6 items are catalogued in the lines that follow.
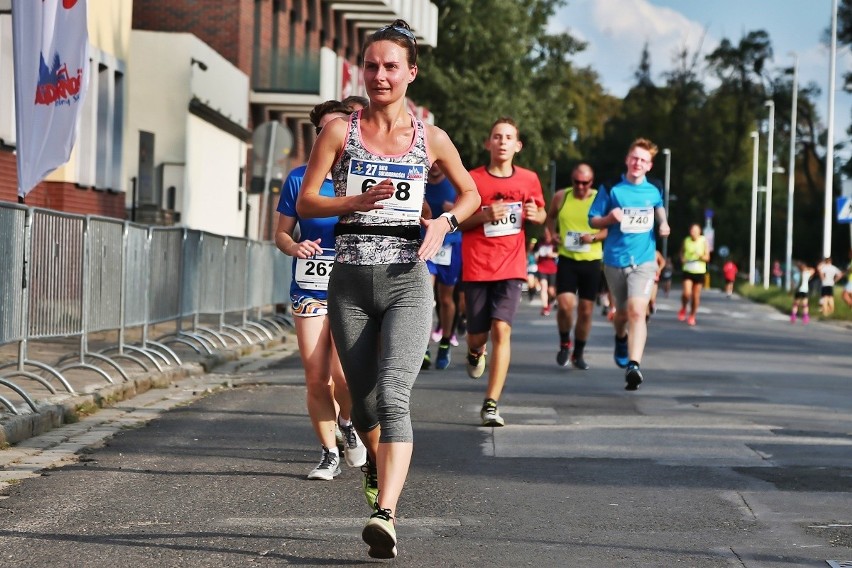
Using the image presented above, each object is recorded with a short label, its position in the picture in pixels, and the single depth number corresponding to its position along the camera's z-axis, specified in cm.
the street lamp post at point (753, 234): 7941
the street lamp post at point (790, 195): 6266
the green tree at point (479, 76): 5834
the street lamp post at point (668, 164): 10831
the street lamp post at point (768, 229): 7112
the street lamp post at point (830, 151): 4584
